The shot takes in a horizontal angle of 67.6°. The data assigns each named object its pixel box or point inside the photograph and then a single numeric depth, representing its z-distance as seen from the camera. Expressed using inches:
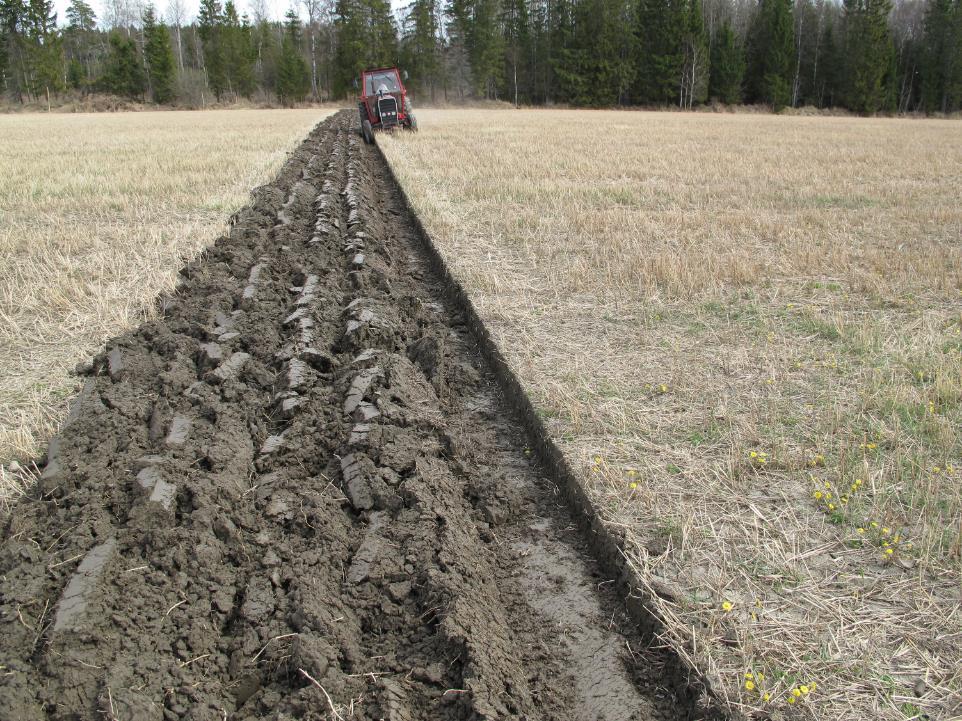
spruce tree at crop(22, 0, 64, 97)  2219.5
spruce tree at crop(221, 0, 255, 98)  2364.7
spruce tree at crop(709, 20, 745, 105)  2054.6
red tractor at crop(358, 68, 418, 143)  794.2
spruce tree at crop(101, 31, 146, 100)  2322.8
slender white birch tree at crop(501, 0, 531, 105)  2323.5
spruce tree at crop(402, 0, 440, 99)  2331.4
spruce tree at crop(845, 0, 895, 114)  1940.2
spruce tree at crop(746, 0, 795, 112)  2006.6
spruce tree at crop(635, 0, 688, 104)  2065.7
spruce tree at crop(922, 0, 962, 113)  1957.4
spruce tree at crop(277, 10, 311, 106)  2273.6
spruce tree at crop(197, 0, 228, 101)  2384.4
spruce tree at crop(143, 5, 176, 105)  2295.8
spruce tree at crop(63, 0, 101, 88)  3006.9
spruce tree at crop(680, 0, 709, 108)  2048.5
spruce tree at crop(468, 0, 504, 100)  2252.7
